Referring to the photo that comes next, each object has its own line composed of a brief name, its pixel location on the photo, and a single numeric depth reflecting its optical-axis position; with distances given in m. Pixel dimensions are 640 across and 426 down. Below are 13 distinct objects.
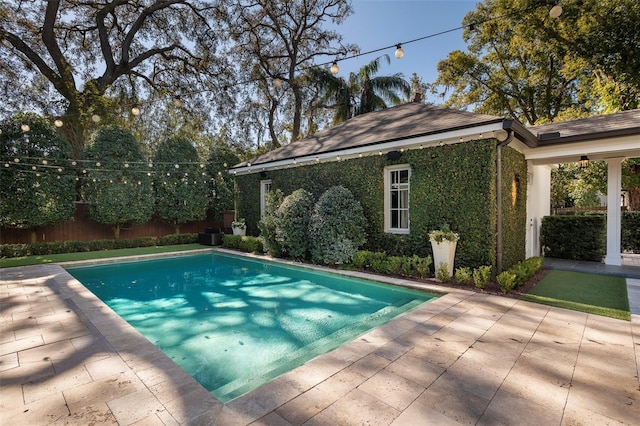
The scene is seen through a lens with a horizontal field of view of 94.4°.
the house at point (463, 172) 6.54
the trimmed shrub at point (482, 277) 6.07
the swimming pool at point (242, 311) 3.71
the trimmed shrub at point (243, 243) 11.47
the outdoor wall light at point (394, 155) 7.95
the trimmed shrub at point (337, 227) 8.38
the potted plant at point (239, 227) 13.34
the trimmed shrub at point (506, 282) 5.73
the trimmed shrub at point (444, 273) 6.59
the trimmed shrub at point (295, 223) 9.25
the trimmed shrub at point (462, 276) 6.32
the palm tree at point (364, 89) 18.14
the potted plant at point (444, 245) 6.66
